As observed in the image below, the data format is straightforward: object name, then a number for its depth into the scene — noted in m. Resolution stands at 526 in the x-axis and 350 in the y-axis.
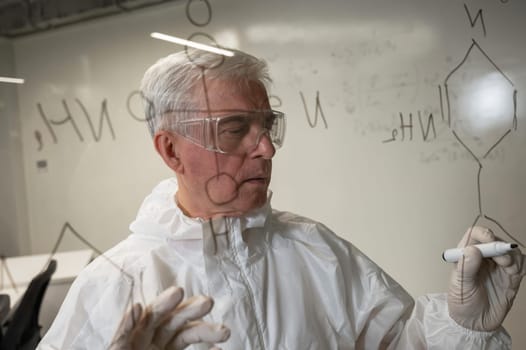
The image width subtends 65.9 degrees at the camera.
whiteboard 0.55
